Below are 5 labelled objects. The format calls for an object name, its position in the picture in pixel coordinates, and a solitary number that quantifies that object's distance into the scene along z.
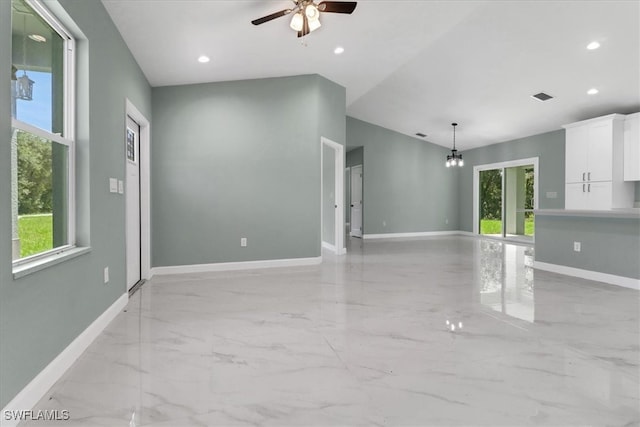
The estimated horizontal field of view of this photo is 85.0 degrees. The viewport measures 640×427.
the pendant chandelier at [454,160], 8.36
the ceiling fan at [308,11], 3.08
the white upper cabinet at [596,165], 6.19
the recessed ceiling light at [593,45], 4.66
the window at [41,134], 1.85
